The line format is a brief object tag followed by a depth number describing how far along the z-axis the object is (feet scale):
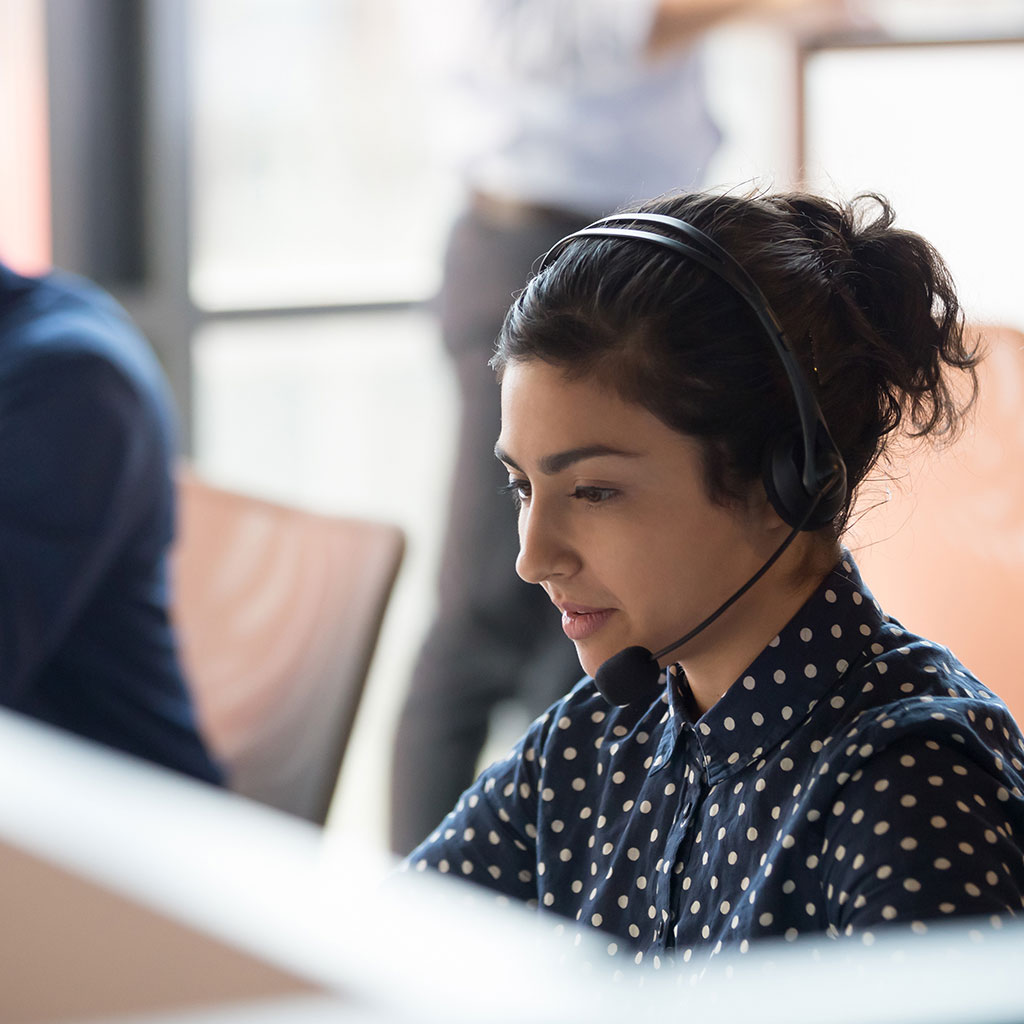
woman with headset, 5.83
